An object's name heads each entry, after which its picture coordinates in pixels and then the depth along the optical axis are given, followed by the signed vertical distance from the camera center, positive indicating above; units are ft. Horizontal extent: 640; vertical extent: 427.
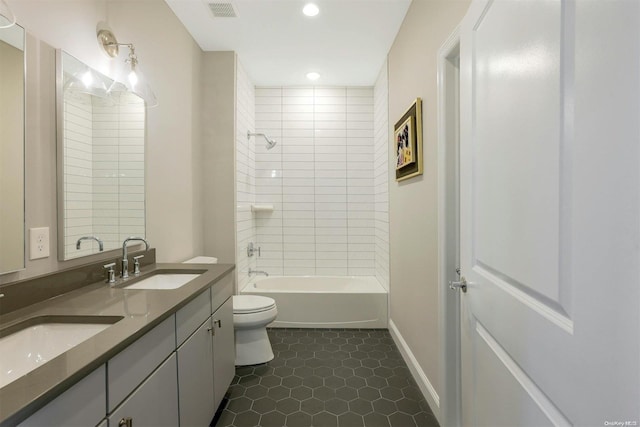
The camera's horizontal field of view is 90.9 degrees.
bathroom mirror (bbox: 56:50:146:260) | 4.52 +0.86
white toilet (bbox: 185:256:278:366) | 7.62 -3.03
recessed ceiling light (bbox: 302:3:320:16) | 7.32 +4.76
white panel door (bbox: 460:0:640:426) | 1.52 -0.01
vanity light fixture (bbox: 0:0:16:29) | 3.55 +2.24
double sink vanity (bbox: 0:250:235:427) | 2.31 -1.35
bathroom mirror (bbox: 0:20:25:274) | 3.58 +0.74
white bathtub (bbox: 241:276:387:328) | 10.27 -3.20
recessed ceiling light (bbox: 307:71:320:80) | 11.10 +4.84
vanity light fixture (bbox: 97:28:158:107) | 5.38 +2.67
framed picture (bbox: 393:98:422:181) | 6.64 +1.57
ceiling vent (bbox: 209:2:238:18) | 7.31 +4.79
